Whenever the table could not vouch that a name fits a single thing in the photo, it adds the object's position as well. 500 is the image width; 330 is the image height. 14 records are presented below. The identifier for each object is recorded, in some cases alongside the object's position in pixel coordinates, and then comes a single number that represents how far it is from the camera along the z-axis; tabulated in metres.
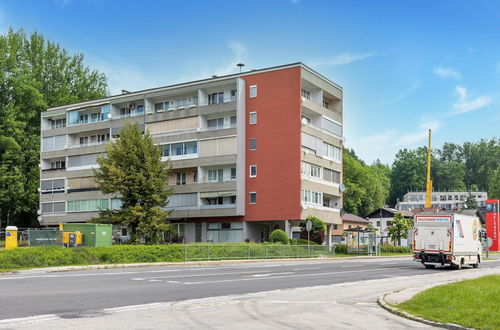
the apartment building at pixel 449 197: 177.00
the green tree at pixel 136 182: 52.59
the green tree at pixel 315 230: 55.59
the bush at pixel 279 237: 51.91
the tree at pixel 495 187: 137.00
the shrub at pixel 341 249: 63.12
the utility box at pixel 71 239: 38.09
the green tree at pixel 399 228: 77.62
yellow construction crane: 88.12
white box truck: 33.09
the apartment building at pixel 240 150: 57.72
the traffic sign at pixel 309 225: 49.63
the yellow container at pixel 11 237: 35.34
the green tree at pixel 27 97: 67.56
